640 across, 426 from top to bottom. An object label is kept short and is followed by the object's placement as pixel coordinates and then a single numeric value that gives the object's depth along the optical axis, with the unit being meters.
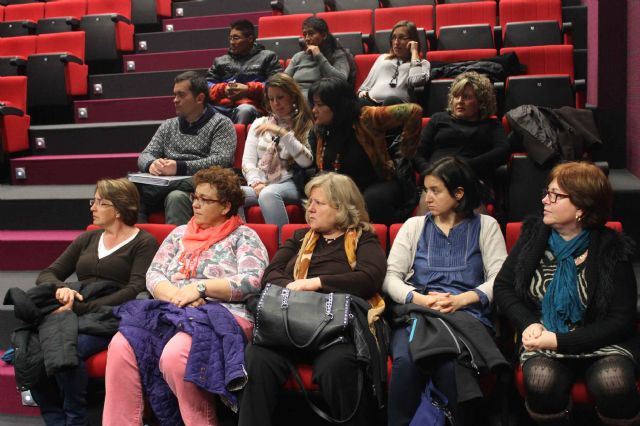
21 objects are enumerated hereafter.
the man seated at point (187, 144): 2.72
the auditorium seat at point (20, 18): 5.12
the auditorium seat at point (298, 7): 4.73
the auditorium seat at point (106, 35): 4.73
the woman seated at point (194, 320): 1.87
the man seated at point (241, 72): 3.47
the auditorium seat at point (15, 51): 4.37
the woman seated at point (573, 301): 1.66
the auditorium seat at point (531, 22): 3.90
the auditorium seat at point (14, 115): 3.73
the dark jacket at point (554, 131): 2.63
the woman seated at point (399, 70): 3.37
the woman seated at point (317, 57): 3.54
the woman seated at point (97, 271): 2.01
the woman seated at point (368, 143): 2.47
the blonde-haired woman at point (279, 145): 2.66
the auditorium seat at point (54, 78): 4.26
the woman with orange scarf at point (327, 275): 1.78
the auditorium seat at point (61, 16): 4.95
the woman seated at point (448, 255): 1.91
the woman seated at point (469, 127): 2.71
